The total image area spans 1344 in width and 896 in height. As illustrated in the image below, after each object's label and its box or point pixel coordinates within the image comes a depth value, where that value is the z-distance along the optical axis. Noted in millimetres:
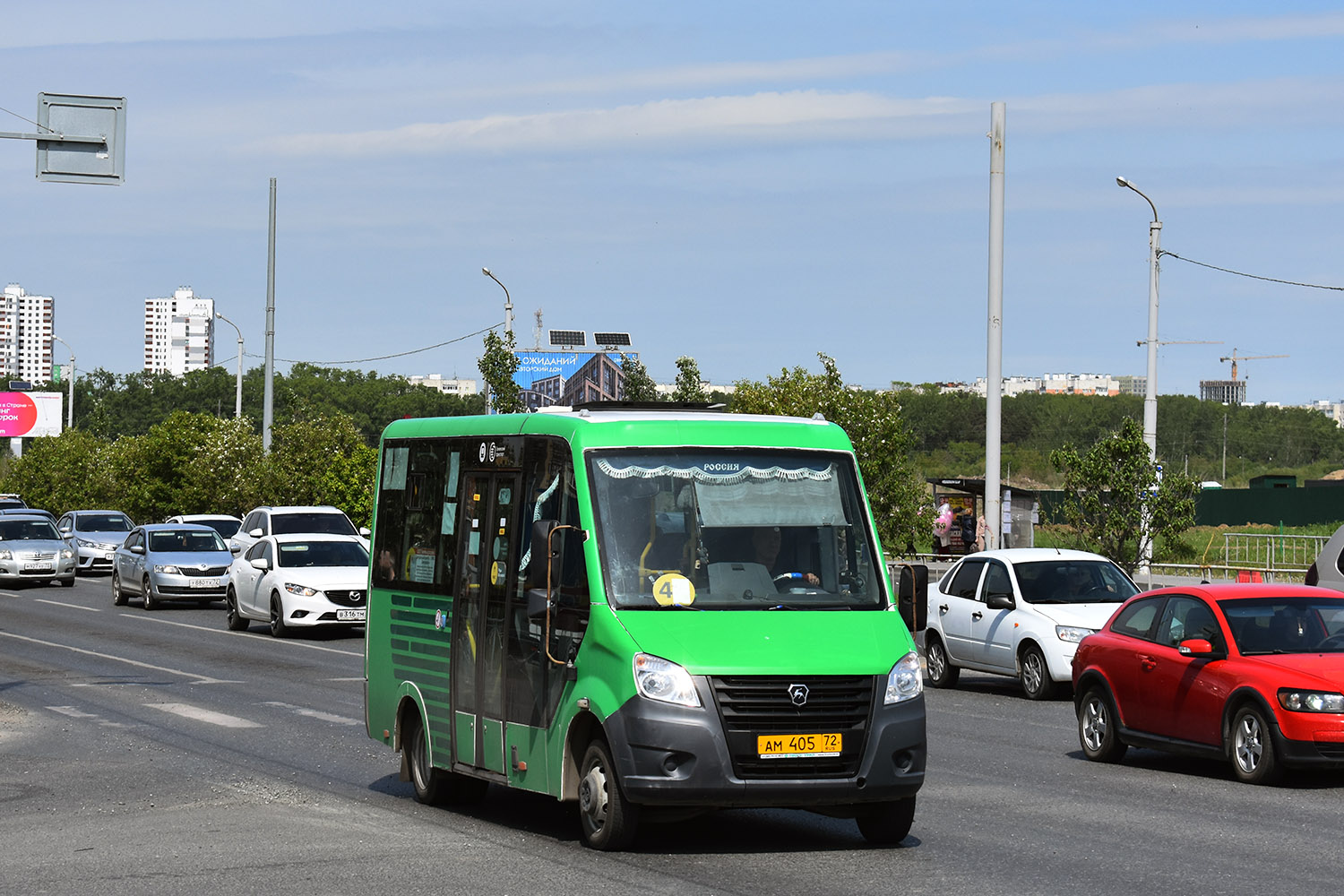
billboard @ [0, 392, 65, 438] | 112688
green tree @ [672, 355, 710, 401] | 74188
